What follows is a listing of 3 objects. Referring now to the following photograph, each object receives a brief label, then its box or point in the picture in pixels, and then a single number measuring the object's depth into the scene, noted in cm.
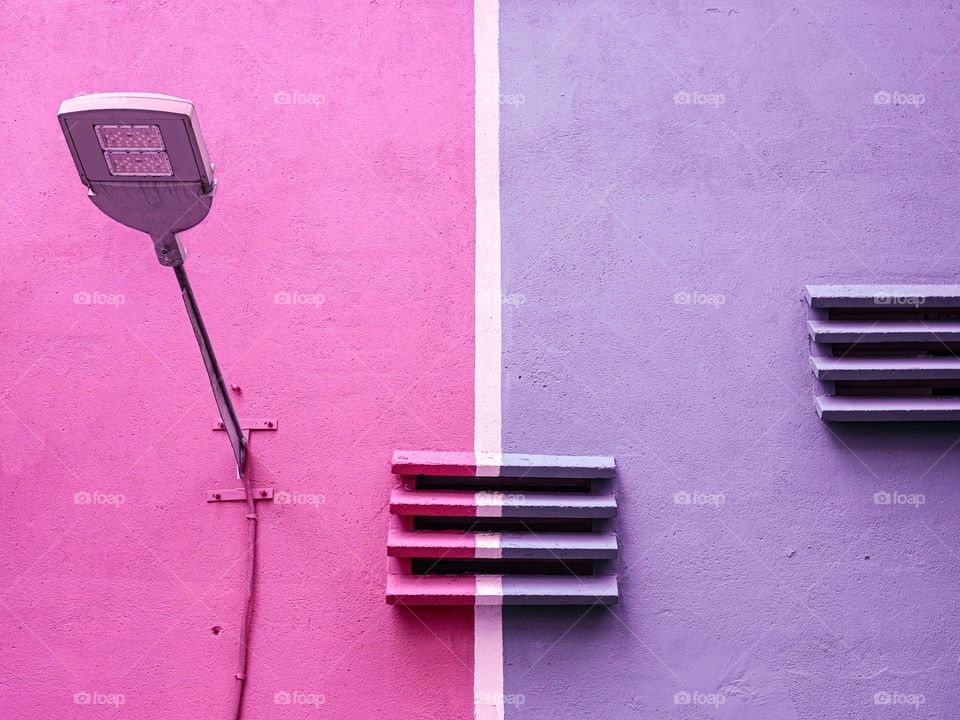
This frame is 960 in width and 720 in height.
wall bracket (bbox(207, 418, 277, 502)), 372
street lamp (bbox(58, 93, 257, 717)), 255
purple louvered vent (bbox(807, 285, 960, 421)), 383
